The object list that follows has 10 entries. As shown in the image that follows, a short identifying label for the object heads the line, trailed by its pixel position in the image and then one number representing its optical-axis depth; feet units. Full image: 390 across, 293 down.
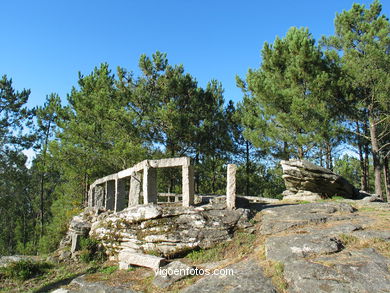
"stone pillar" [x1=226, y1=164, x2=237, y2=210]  34.53
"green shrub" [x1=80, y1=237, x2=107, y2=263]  36.94
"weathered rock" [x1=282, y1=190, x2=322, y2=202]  47.42
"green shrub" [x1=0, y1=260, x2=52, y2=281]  34.27
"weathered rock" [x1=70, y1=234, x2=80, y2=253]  40.29
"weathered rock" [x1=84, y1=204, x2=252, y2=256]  31.14
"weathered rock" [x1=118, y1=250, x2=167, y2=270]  28.45
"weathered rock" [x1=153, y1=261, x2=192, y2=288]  24.17
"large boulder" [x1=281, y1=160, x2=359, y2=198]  45.88
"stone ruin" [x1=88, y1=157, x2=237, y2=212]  34.99
